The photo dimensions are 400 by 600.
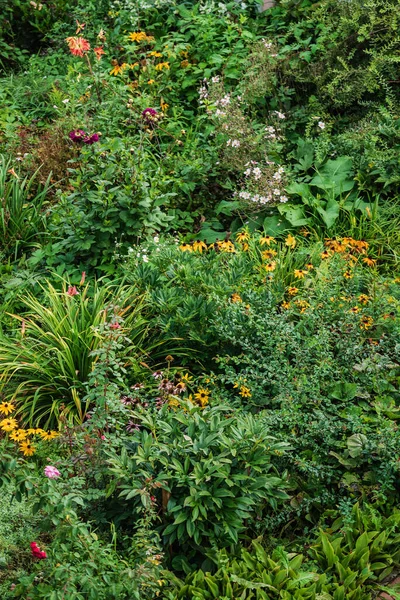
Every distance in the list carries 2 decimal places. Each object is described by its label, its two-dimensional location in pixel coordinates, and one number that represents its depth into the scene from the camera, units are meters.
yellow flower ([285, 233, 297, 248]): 5.24
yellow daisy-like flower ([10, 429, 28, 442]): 3.76
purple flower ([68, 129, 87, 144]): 5.39
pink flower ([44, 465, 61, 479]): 3.24
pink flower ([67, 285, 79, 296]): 4.51
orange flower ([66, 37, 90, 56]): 6.05
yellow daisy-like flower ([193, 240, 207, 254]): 5.08
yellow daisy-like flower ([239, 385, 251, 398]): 4.03
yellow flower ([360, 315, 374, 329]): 4.34
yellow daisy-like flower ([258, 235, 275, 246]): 5.22
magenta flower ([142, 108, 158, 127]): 5.78
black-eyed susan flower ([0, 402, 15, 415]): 3.73
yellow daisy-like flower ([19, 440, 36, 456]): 3.67
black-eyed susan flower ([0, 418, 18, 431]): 3.65
